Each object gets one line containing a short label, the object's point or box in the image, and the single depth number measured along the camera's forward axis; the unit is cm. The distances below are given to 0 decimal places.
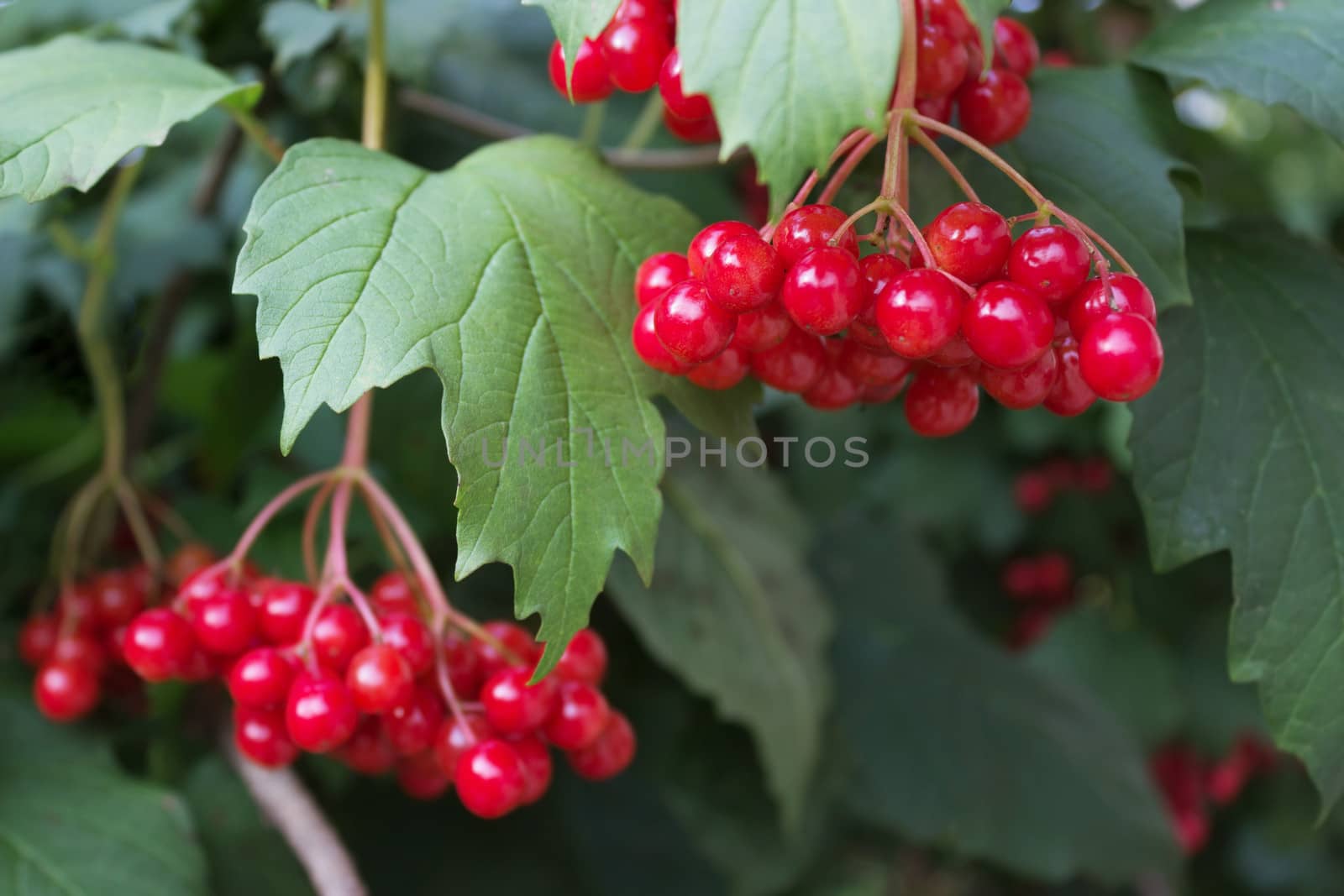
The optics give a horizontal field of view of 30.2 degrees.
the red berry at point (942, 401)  29
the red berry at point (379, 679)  29
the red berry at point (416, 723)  30
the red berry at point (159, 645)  31
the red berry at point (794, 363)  29
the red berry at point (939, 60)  29
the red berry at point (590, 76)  30
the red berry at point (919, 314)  27
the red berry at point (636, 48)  29
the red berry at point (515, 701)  30
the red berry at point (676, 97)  29
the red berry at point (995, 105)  30
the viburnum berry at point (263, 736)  31
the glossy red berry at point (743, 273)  27
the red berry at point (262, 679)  30
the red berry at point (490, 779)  30
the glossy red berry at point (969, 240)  28
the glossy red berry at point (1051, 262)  27
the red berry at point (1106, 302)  28
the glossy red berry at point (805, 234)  27
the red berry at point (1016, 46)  32
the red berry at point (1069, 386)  28
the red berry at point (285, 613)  31
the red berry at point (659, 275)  29
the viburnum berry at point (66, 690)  34
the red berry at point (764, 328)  28
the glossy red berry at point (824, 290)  27
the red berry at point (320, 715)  30
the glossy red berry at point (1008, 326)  27
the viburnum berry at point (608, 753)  31
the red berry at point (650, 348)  28
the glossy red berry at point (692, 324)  27
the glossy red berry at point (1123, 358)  27
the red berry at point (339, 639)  30
